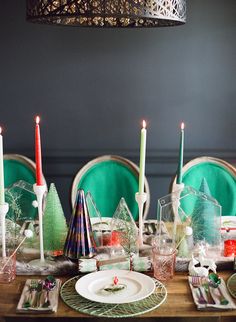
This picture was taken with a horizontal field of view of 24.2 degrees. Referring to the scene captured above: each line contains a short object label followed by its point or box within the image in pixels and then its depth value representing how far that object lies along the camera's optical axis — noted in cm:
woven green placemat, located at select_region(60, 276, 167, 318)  155
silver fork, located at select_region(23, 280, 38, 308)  159
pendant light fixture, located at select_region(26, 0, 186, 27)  144
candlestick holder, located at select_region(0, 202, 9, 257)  179
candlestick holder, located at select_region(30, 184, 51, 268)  183
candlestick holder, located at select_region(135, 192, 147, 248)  192
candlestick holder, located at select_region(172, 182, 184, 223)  187
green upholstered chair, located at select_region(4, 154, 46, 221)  293
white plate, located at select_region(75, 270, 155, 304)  162
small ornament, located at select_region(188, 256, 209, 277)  176
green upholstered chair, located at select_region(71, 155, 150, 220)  285
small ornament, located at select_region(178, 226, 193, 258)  191
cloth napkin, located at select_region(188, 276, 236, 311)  157
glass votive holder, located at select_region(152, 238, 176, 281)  178
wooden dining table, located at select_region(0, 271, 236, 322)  155
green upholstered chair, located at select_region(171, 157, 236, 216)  280
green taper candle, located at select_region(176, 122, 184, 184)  188
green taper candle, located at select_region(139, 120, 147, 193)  185
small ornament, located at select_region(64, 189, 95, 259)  182
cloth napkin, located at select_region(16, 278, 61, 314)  156
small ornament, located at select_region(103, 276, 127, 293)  167
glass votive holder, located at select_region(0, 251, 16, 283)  177
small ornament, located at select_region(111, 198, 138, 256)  192
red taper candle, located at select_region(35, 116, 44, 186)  179
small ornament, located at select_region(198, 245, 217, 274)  179
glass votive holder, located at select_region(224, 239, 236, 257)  193
